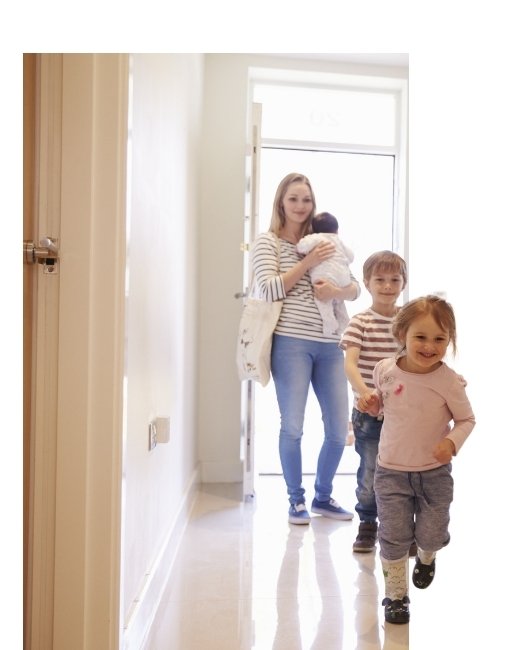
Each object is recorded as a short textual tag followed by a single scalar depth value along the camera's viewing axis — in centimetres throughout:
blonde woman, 241
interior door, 112
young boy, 180
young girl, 119
